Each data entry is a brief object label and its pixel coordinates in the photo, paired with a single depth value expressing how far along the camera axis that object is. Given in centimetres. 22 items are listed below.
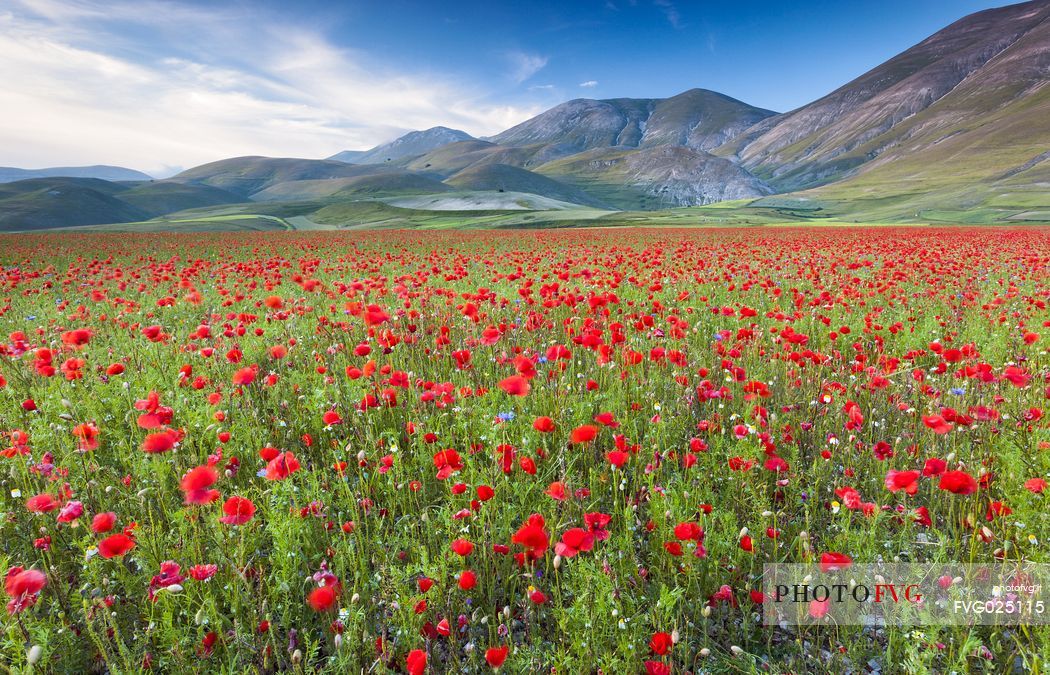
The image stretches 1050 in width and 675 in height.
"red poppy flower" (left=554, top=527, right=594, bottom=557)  176
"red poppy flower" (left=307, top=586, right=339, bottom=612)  177
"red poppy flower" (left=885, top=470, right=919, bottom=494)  208
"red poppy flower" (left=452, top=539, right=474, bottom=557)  189
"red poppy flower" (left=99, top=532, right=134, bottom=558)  182
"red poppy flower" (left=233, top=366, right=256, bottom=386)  316
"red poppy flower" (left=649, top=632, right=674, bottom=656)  171
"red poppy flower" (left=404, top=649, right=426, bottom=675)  154
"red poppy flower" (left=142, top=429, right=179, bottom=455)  227
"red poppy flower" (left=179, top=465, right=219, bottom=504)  202
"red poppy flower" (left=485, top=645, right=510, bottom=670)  164
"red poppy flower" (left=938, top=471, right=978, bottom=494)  202
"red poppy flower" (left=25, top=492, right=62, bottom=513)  208
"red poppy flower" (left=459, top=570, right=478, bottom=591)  177
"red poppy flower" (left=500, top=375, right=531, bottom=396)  275
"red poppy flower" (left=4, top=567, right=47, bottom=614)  157
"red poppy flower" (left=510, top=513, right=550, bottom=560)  185
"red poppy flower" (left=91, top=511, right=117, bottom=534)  201
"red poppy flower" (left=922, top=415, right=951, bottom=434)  238
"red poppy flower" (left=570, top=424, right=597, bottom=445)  237
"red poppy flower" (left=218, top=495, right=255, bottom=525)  202
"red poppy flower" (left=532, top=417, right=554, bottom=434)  243
